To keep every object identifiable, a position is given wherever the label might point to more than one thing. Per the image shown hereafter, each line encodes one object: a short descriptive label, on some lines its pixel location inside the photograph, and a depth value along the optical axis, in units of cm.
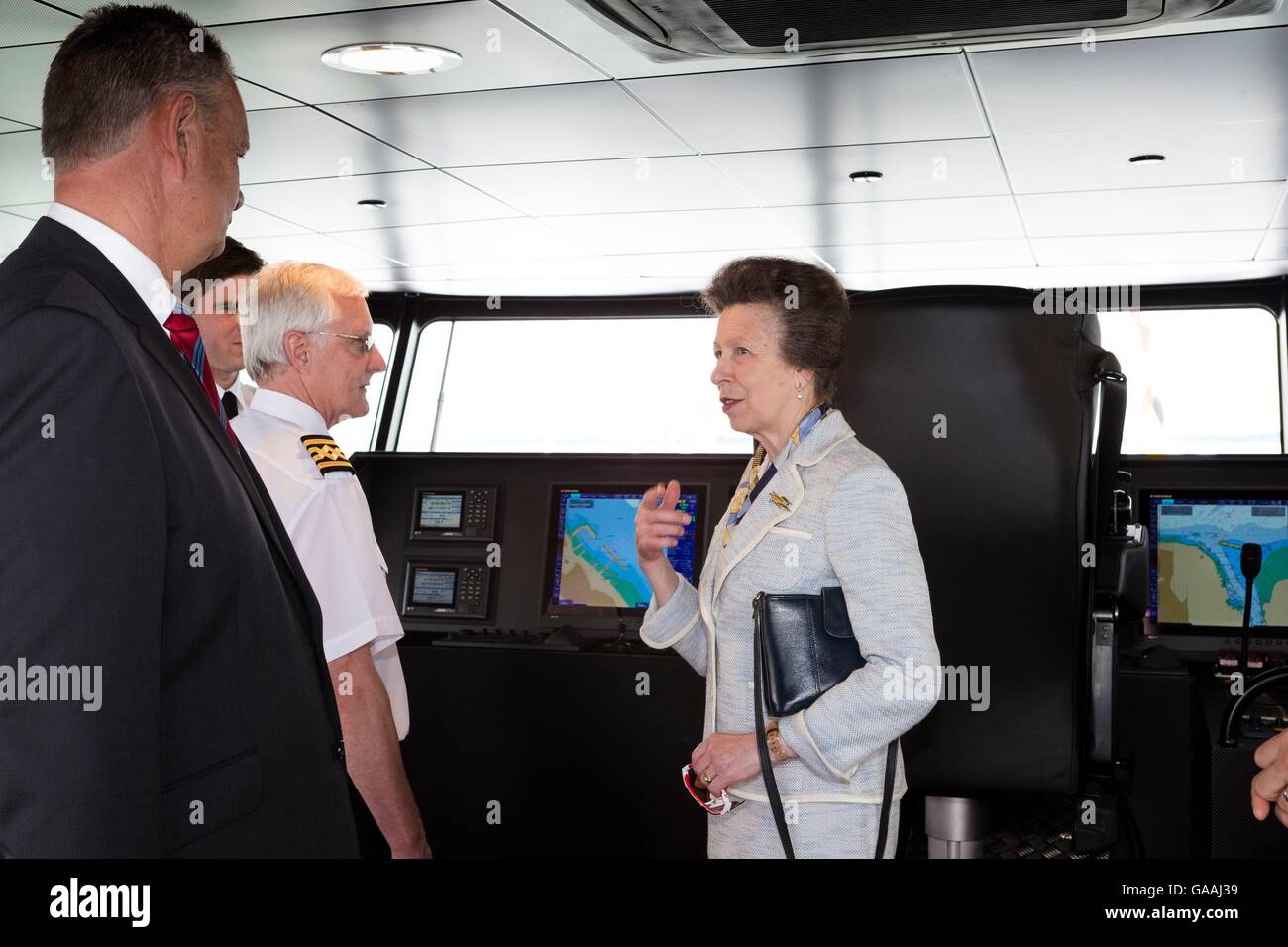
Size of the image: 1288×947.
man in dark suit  103
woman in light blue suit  171
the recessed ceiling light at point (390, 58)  357
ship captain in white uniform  200
